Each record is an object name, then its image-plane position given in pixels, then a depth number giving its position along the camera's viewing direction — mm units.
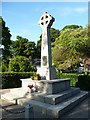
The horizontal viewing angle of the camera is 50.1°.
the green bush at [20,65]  10147
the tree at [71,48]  10986
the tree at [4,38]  12288
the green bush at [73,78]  8247
